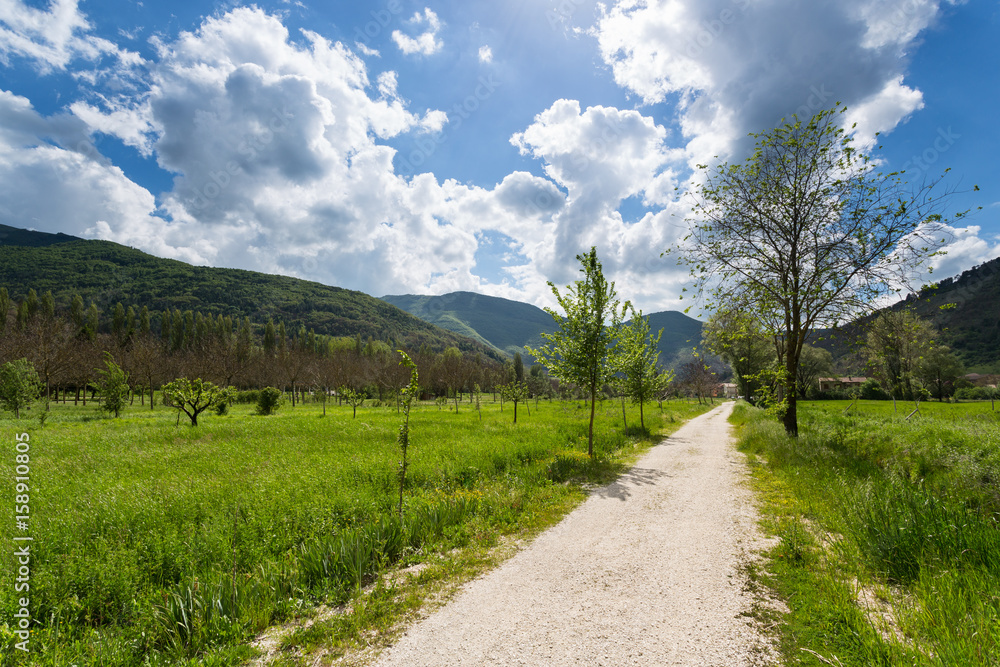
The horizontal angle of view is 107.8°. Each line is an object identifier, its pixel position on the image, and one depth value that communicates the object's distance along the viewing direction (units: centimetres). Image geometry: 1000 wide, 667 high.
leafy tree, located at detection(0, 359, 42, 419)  2655
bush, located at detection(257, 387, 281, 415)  3903
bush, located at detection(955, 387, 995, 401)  5597
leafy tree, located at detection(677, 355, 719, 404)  7951
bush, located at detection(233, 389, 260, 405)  5591
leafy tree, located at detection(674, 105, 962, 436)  1269
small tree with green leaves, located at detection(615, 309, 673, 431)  2300
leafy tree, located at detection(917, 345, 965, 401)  4977
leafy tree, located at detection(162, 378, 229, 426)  2259
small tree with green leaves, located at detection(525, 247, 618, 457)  1516
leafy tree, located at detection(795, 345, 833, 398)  5669
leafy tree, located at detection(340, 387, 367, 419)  3853
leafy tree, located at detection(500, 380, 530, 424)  3527
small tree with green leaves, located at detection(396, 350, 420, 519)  818
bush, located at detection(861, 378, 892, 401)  5900
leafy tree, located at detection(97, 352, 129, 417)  3181
